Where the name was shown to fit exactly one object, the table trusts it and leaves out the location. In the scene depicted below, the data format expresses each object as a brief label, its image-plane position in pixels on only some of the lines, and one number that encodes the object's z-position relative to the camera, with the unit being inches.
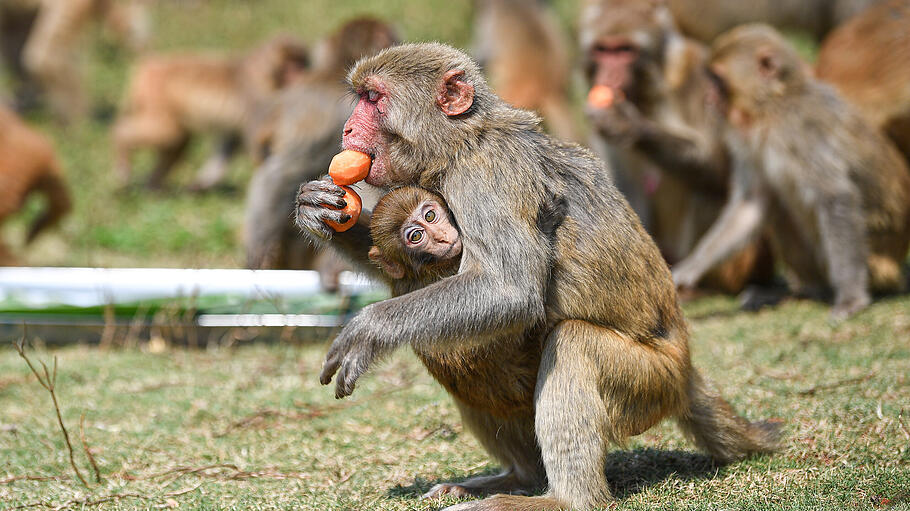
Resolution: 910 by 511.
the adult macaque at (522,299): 239.5
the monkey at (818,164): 472.4
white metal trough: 487.8
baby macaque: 257.3
